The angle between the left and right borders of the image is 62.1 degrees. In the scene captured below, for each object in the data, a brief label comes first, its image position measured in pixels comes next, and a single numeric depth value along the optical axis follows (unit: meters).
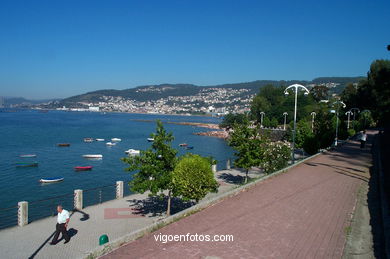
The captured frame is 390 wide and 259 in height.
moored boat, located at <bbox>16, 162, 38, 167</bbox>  34.14
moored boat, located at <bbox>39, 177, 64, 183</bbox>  26.84
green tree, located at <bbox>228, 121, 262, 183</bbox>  17.98
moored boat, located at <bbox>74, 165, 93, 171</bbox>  32.70
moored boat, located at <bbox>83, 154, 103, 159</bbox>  40.43
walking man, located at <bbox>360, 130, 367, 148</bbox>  24.98
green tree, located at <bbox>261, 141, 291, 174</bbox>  19.32
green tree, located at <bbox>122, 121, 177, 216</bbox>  12.12
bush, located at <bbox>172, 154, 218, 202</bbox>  10.85
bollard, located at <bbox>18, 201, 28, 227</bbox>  12.31
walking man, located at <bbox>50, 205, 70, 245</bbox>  9.41
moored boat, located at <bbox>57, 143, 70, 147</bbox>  51.84
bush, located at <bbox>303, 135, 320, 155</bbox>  26.88
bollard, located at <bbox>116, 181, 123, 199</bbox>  16.34
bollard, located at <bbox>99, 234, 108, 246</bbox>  7.53
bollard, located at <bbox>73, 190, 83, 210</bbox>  14.40
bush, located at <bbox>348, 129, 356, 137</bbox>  40.30
